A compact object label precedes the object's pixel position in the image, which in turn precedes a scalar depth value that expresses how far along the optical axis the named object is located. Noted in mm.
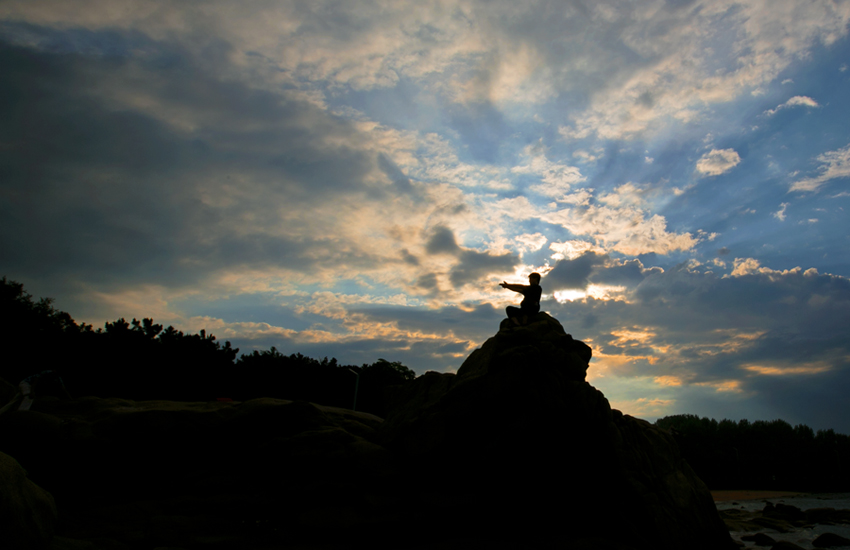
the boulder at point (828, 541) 19016
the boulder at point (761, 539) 18203
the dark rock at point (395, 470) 11422
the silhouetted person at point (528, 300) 15234
